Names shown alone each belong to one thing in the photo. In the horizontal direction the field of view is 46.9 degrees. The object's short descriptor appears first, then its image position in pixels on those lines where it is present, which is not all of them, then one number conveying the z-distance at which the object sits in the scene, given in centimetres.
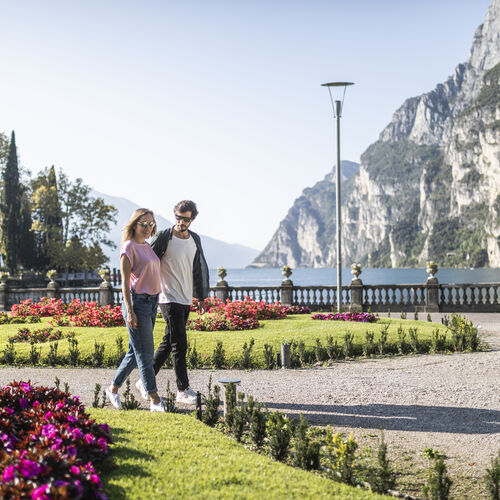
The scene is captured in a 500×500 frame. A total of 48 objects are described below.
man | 687
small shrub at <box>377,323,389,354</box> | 1198
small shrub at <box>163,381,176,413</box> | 675
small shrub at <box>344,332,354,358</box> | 1175
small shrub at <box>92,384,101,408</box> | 685
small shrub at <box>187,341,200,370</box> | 1082
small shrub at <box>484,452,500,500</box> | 431
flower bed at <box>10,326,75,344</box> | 1404
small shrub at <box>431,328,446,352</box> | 1211
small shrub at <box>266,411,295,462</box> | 526
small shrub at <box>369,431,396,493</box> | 450
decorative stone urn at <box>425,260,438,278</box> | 2385
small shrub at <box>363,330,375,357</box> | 1186
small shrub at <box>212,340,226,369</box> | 1077
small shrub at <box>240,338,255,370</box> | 1063
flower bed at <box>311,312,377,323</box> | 1633
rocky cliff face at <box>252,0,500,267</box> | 16538
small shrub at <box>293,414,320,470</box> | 500
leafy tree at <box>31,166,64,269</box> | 5953
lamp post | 1892
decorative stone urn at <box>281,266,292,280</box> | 2391
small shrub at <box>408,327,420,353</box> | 1212
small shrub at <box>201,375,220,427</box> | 641
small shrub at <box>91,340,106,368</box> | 1118
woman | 634
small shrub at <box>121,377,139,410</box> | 680
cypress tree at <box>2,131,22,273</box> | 5872
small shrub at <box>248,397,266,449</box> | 568
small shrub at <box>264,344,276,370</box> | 1052
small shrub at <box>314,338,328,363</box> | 1123
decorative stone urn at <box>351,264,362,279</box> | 2370
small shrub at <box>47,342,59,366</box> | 1140
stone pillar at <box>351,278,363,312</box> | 2341
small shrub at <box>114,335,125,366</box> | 1121
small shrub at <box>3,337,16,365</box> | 1173
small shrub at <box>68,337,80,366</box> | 1125
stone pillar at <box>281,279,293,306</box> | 2423
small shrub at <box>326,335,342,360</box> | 1147
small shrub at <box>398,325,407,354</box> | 1209
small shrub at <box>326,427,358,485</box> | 471
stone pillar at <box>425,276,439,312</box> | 2372
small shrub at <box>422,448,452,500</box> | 427
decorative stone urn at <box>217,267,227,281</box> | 2530
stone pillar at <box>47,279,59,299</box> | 2742
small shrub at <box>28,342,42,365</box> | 1164
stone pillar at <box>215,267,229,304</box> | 2522
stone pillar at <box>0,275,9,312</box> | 3016
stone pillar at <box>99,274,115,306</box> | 2623
